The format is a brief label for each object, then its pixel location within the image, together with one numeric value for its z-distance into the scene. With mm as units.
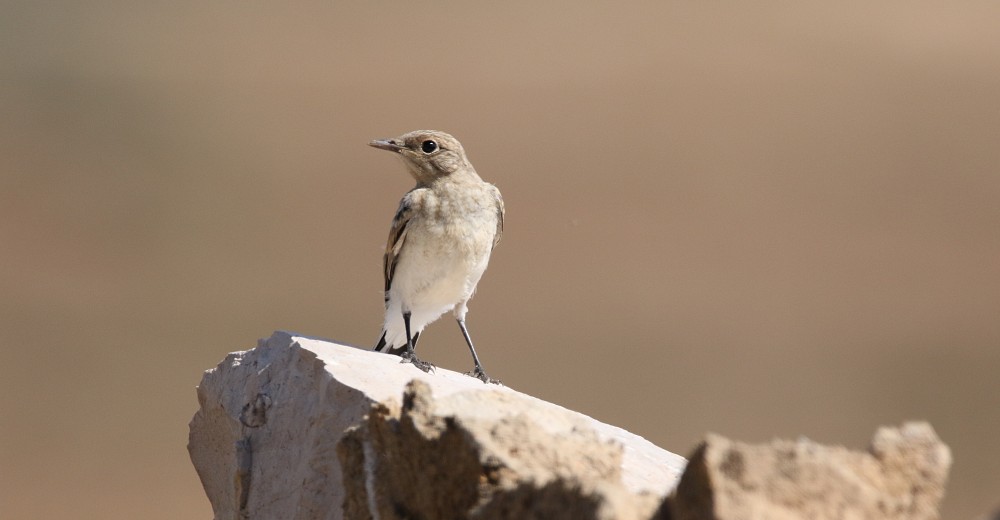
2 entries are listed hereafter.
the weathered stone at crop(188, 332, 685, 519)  6906
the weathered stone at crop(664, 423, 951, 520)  5773
